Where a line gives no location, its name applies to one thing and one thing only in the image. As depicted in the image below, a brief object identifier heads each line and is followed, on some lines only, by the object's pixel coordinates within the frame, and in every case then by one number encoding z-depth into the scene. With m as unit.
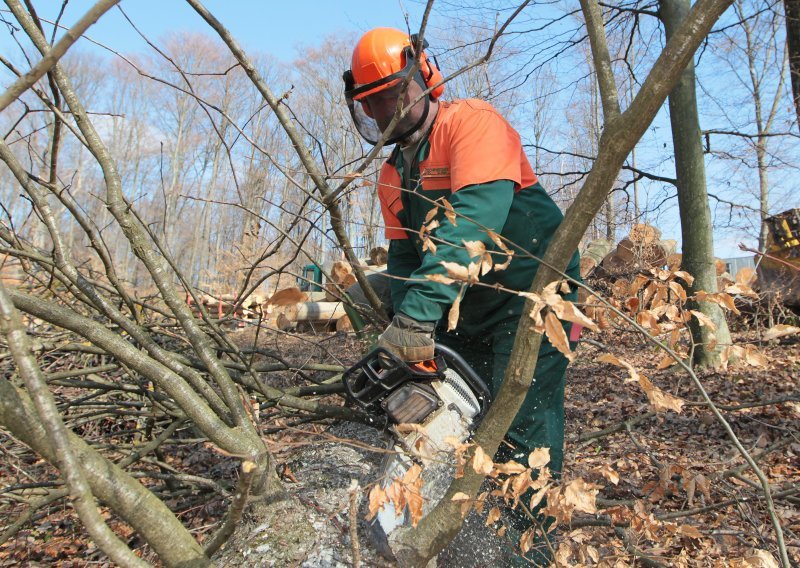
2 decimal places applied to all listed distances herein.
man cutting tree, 2.04
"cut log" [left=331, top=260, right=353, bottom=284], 10.63
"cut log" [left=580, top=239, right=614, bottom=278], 10.84
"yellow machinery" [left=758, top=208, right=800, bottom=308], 7.74
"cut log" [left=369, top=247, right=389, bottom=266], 10.99
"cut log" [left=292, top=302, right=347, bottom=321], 10.23
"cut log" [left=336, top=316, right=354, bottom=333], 10.46
